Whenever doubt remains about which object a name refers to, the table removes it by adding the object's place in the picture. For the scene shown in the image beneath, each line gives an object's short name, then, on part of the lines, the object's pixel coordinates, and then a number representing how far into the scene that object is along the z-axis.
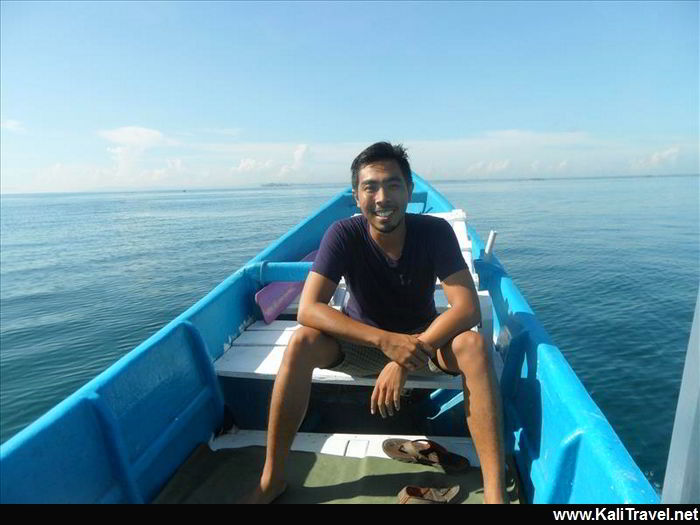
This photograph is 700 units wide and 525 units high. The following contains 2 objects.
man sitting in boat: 2.04
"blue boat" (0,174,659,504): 1.60
